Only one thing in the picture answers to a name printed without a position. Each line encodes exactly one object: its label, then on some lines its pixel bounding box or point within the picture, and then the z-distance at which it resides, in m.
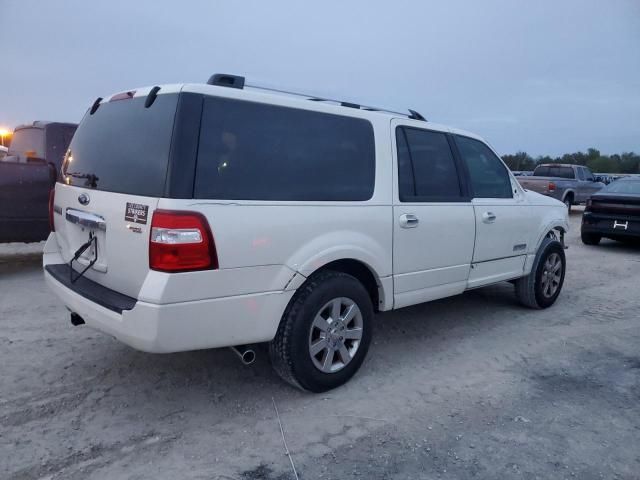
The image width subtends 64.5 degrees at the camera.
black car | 9.70
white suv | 2.72
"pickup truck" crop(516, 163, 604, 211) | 16.53
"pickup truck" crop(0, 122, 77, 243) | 6.17
